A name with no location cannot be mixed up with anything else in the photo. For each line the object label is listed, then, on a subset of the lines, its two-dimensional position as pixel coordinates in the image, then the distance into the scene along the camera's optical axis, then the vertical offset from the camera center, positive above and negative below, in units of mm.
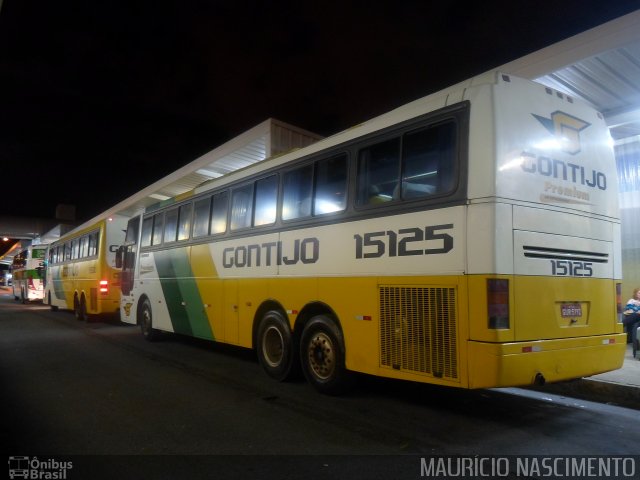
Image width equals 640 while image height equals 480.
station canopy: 6590 +3471
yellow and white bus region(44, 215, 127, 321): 15828 +462
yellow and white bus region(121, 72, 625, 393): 4629 +561
